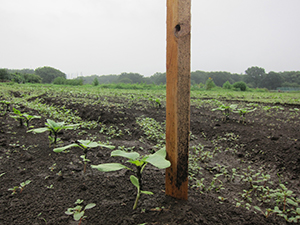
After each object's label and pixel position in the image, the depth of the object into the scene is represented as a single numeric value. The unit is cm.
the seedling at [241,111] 401
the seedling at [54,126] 210
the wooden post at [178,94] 124
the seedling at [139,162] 120
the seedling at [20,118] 262
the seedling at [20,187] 155
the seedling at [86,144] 168
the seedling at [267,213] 143
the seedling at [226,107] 411
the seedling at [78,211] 126
